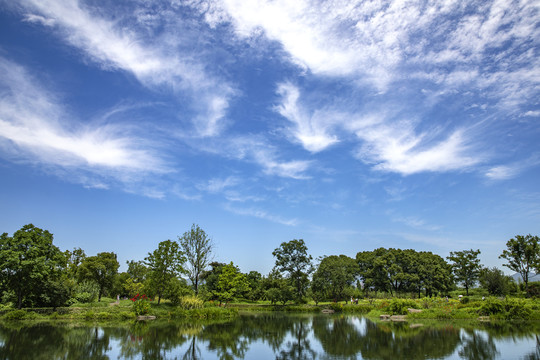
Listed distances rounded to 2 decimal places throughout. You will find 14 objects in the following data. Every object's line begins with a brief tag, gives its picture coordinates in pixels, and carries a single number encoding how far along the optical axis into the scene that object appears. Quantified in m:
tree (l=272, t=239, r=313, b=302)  56.75
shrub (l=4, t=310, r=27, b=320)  28.43
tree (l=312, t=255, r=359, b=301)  52.22
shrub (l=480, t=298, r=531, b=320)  26.59
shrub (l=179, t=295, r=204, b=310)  36.28
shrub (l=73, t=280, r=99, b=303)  36.56
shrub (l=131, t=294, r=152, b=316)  31.89
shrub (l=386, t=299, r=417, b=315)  33.28
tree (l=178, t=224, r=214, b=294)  44.28
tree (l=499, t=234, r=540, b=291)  39.56
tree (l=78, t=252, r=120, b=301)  46.19
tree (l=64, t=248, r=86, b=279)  48.47
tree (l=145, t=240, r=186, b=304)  36.75
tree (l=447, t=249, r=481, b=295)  48.72
